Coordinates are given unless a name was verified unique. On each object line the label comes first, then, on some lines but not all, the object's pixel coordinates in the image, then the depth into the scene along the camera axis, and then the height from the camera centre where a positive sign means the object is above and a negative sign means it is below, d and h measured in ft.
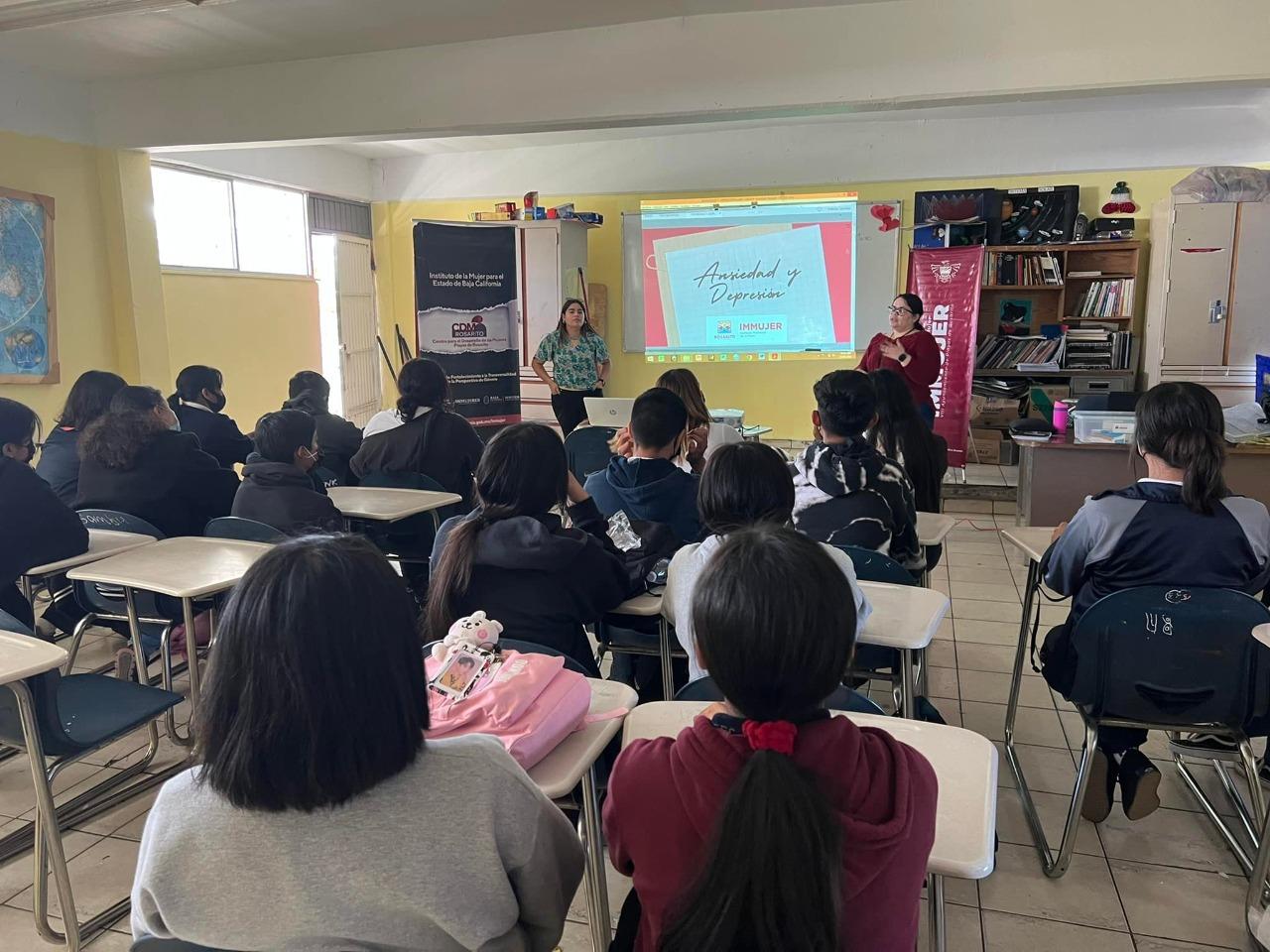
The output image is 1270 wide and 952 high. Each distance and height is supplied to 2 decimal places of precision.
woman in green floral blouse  18.80 -0.72
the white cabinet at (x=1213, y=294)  19.67 +0.65
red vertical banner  21.45 +0.18
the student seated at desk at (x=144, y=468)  9.43 -1.46
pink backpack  4.17 -1.81
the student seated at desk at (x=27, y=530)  7.86 -1.75
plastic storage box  14.69 -1.71
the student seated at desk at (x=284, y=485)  9.48 -1.65
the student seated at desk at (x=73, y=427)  10.66 -1.13
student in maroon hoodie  2.60 -1.49
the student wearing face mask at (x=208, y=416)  12.84 -1.21
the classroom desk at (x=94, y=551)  7.99 -2.05
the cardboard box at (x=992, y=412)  22.12 -2.16
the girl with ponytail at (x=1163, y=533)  6.39 -1.52
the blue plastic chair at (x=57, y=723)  5.63 -2.74
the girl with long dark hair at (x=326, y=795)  2.81 -1.54
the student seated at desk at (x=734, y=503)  5.88 -1.17
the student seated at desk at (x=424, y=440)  11.94 -1.49
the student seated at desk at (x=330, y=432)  13.23 -1.52
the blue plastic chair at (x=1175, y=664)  5.98 -2.34
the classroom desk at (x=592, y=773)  4.25 -2.11
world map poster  14.85 +0.72
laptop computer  14.79 -1.39
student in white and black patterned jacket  7.93 -1.43
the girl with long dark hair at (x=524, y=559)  5.90 -1.53
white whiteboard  22.88 +1.38
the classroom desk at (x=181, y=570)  7.13 -2.00
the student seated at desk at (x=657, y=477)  8.15 -1.38
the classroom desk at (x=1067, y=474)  15.15 -2.59
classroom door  25.39 +0.07
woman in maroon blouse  15.47 -0.47
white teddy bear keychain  4.52 -1.58
